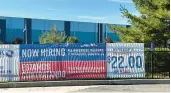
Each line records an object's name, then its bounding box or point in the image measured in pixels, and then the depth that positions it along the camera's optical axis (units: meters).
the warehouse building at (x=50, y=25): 64.39
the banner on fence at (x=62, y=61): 12.26
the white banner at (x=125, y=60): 12.75
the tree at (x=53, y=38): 41.69
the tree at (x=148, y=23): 16.84
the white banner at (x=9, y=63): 12.11
